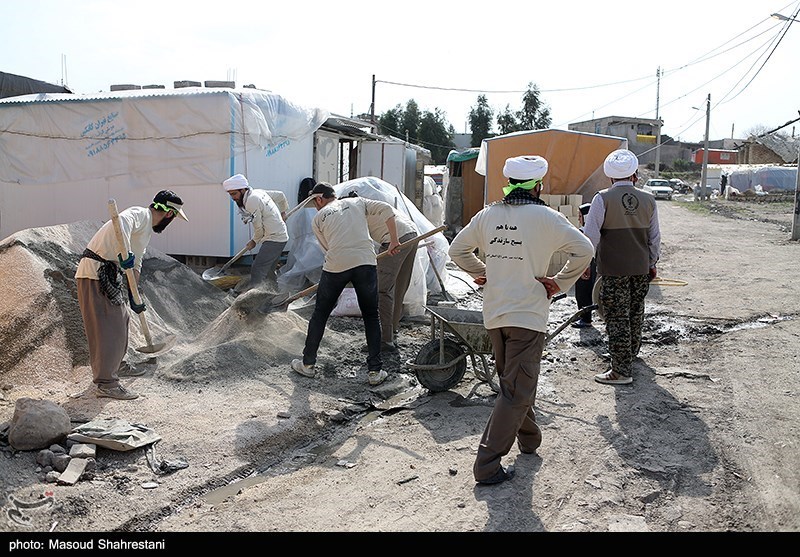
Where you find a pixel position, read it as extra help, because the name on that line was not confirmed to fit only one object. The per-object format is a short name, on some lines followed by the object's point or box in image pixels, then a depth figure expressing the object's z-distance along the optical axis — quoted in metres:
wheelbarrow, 5.17
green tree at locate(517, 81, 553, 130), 43.50
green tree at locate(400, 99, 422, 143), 45.53
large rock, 4.02
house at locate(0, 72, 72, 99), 12.88
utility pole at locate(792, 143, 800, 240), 15.79
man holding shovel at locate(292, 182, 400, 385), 5.73
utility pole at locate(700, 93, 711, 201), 36.22
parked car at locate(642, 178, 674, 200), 38.38
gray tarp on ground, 4.10
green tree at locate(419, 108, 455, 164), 45.22
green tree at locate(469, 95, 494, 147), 46.25
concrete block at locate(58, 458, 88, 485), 3.71
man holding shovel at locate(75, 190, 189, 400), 5.09
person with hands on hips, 3.66
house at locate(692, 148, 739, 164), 59.84
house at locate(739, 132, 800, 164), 44.56
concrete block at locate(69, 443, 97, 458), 3.97
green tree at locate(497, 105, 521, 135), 44.19
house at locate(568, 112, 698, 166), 52.56
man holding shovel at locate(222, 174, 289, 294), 8.26
